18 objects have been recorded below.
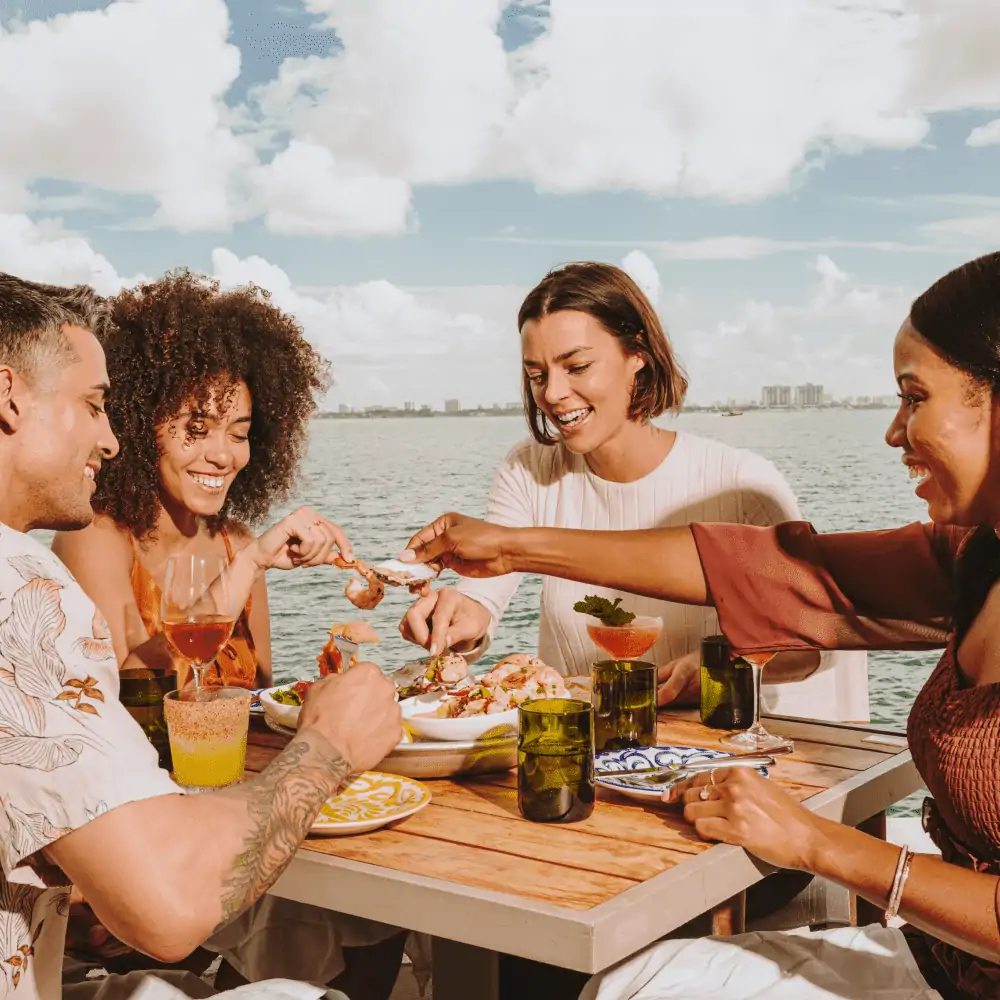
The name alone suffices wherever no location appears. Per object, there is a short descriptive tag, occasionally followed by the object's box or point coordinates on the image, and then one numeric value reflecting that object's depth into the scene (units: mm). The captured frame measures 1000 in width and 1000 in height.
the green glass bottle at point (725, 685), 2281
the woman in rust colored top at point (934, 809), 1626
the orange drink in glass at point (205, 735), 1824
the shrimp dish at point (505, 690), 2088
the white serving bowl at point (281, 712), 2193
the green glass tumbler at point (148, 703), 2096
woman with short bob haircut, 3271
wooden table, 1430
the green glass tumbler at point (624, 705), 2109
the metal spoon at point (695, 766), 1927
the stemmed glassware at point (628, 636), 2252
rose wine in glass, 1924
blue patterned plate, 2020
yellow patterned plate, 1716
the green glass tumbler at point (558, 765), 1760
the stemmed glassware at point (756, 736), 2166
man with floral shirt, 1285
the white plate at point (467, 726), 2021
